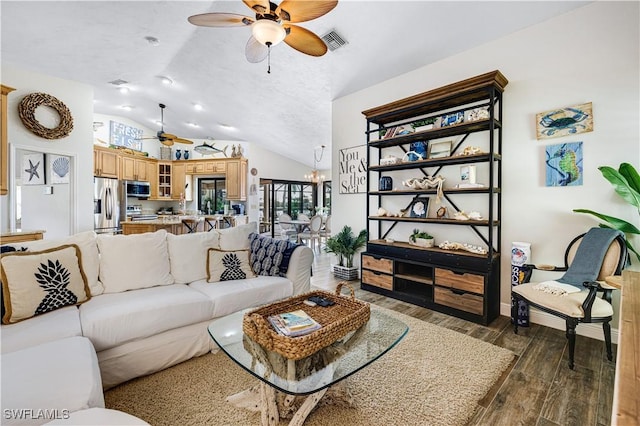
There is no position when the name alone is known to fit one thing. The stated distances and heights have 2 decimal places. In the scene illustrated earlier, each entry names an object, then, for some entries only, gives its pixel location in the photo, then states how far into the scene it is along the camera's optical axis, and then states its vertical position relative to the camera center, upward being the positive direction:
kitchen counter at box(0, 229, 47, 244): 3.14 -0.31
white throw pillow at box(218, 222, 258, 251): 2.93 -0.29
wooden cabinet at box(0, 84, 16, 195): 3.09 +0.77
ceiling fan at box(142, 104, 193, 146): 5.81 +1.49
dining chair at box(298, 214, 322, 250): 7.12 -0.47
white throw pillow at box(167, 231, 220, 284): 2.63 -0.44
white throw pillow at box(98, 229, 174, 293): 2.32 -0.44
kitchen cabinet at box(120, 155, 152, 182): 6.73 +1.02
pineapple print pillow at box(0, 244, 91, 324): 1.79 -0.49
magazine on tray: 1.54 -0.64
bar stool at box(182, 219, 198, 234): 5.81 -0.29
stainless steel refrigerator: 5.45 +0.06
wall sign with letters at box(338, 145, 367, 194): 4.49 +0.66
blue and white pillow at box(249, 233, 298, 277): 2.89 -0.47
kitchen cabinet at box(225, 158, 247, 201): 7.79 +0.85
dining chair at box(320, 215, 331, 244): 7.56 -0.51
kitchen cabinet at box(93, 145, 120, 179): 6.08 +1.04
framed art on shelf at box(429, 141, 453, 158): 3.38 +0.74
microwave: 6.85 +0.52
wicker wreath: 4.06 +1.41
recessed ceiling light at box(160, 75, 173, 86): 5.02 +2.32
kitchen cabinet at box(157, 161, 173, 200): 7.88 +0.84
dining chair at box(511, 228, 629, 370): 2.10 -0.62
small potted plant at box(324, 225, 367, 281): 4.45 -0.57
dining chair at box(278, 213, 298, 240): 7.86 -0.51
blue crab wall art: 2.59 +0.85
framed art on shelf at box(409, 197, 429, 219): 3.63 +0.03
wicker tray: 1.40 -0.64
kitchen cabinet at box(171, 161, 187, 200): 7.99 +0.90
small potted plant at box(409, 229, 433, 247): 3.47 -0.35
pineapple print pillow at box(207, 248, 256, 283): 2.70 -0.54
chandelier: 8.14 +1.18
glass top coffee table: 1.30 -0.76
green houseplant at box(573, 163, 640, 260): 2.20 +0.19
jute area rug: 1.60 -1.16
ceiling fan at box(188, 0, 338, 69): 1.99 +1.43
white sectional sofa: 1.17 -0.69
